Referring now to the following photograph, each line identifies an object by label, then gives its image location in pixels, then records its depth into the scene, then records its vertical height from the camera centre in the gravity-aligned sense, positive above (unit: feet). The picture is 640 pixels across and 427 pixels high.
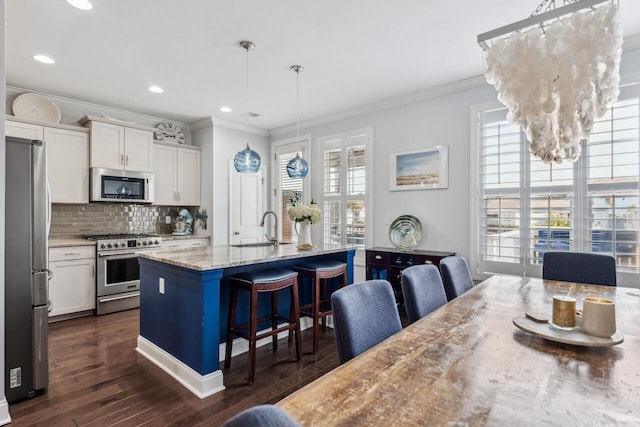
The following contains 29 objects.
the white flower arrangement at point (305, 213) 10.43 -0.09
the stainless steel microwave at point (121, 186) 13.61 +1.00
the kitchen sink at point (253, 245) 10.89 -1.15
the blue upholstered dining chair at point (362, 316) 4.15 -1.41
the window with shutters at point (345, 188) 15.12 +1.02
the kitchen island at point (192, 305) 7.42 -2.32
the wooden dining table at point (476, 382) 2.59 -1.58
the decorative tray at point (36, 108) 12.56 +3.86
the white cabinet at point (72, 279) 12.08 -2.56
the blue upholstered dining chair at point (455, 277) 6.91 -1.39
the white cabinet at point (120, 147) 13.64 +2.64
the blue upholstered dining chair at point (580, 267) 7.82 -1.35
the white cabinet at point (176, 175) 16.02 +1.70
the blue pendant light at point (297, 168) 11.82 +1.47
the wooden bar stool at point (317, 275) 9.56 -1.89
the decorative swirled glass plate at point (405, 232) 12.95 -0.82
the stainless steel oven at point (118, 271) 12.96 -2.40
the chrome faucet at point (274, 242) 10.98 -1.10
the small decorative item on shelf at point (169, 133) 16.42 +3.78
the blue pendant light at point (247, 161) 11.00 +1.60
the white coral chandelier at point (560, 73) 4.27 +1.84
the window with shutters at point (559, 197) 9.20 +0.41
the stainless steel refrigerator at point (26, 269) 6.80 -1.23
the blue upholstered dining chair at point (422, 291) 5.66 -1.41
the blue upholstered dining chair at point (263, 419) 1.71 -1.07
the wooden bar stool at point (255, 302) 7.91 -2.28
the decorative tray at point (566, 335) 3.93 -1.52
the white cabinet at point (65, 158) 12.42 +2.00
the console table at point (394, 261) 11.94 -1.87
